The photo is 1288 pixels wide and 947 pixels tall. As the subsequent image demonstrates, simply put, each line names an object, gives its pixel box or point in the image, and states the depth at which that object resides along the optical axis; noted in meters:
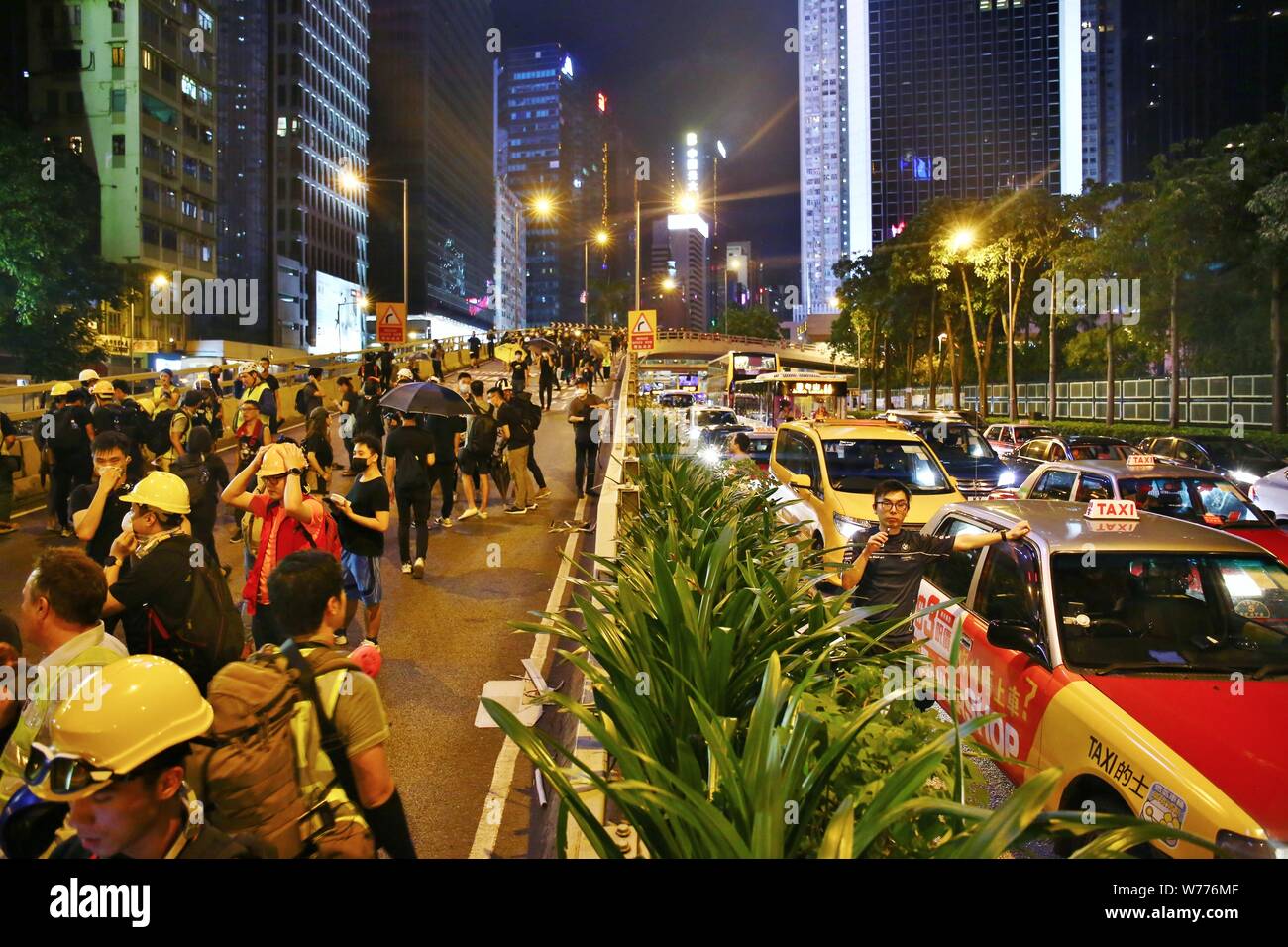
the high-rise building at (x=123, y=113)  62.12
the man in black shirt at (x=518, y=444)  15.21
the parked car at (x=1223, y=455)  20.00
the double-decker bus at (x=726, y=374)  56.97
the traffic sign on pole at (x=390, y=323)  24.52
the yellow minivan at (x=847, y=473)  11.23
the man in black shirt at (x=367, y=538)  7.79
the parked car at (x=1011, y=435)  28.19
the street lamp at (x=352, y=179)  34.16
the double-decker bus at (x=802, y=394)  39.97
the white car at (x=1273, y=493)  16.45
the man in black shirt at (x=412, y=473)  10.91
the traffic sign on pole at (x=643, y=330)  21.69
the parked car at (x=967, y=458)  16.06
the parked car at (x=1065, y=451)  19.80
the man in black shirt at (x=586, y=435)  16.80
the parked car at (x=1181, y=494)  8.93
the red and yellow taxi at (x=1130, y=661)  3.79
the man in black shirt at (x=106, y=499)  6.96
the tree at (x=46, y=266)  38.34
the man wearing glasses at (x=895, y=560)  6.47
